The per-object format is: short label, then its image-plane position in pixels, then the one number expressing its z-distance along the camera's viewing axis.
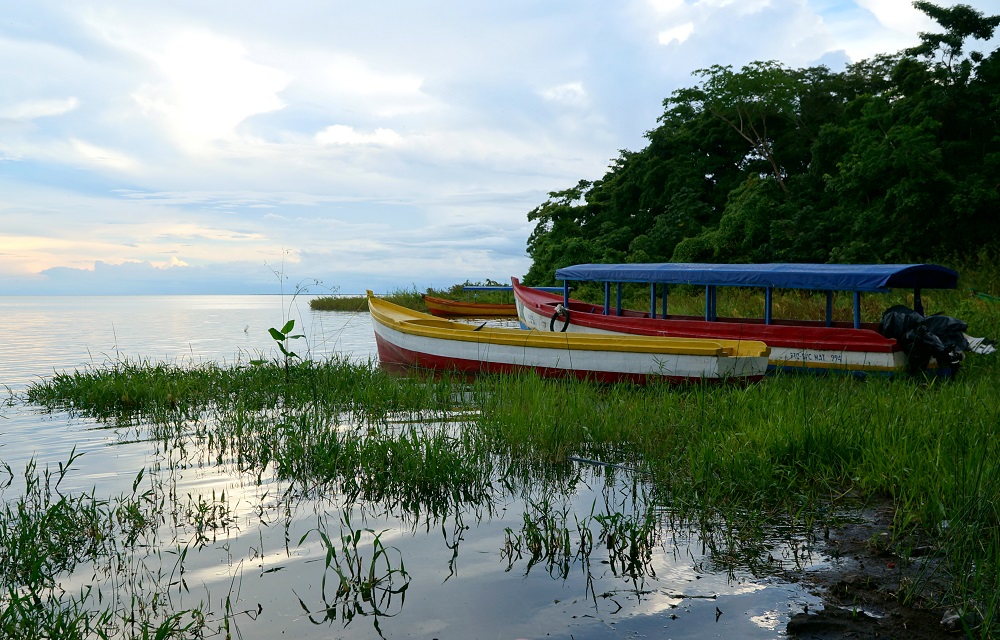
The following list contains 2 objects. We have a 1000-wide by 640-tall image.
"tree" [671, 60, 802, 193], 32.88
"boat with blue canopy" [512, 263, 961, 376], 10.18
